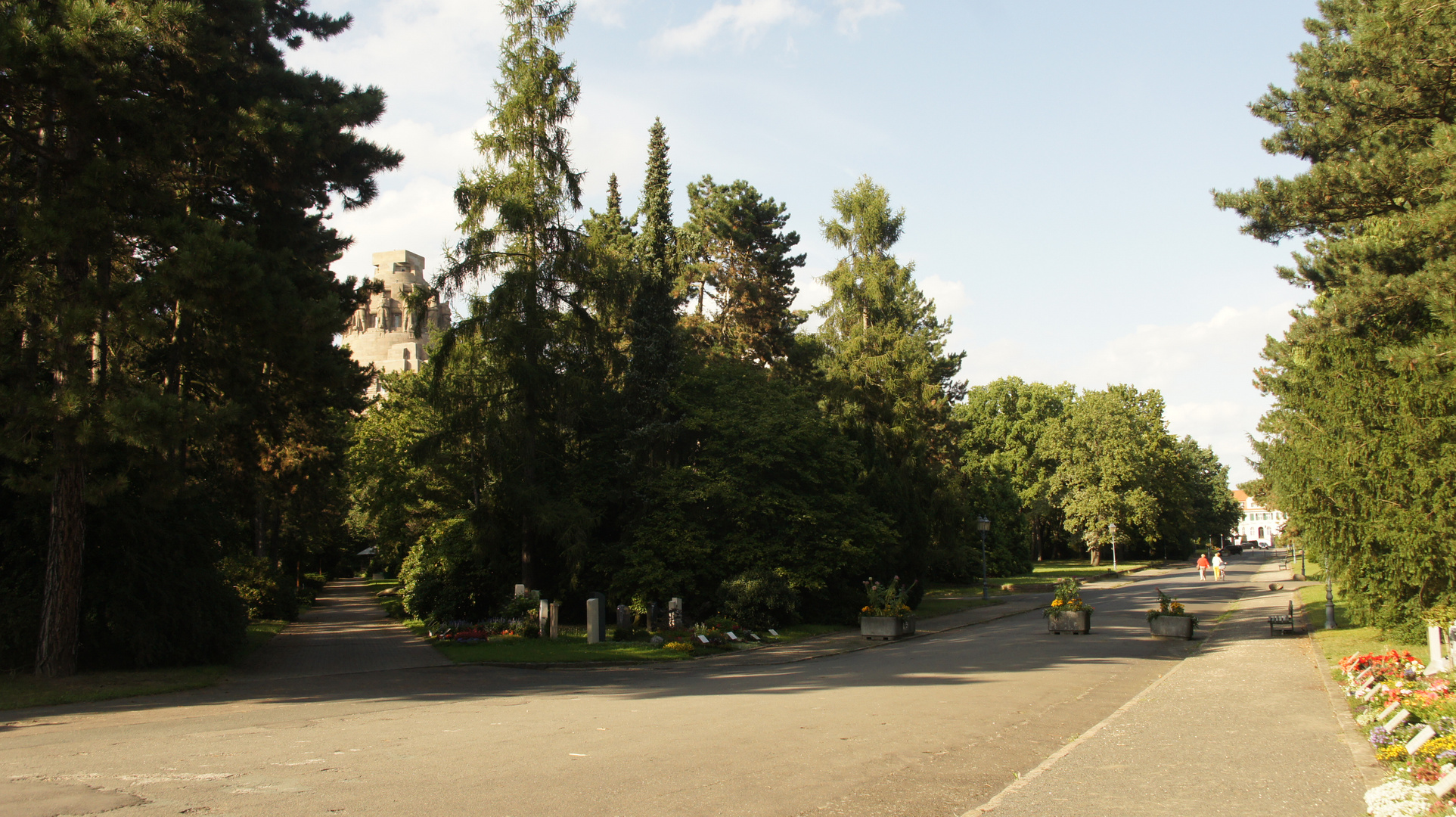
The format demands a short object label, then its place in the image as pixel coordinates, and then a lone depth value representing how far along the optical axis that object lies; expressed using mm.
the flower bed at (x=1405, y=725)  5977
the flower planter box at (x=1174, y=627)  21031
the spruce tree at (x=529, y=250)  23625
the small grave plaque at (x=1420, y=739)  7066
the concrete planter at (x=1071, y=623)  22609
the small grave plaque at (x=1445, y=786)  5738
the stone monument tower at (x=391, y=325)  105938
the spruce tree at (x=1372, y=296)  14508
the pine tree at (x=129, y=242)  13148
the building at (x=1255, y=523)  188750
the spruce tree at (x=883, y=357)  35125
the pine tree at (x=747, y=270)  40781
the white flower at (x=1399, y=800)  5758
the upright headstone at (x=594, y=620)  20578
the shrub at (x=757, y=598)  22969
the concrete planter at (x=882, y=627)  22641
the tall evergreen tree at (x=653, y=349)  25578
